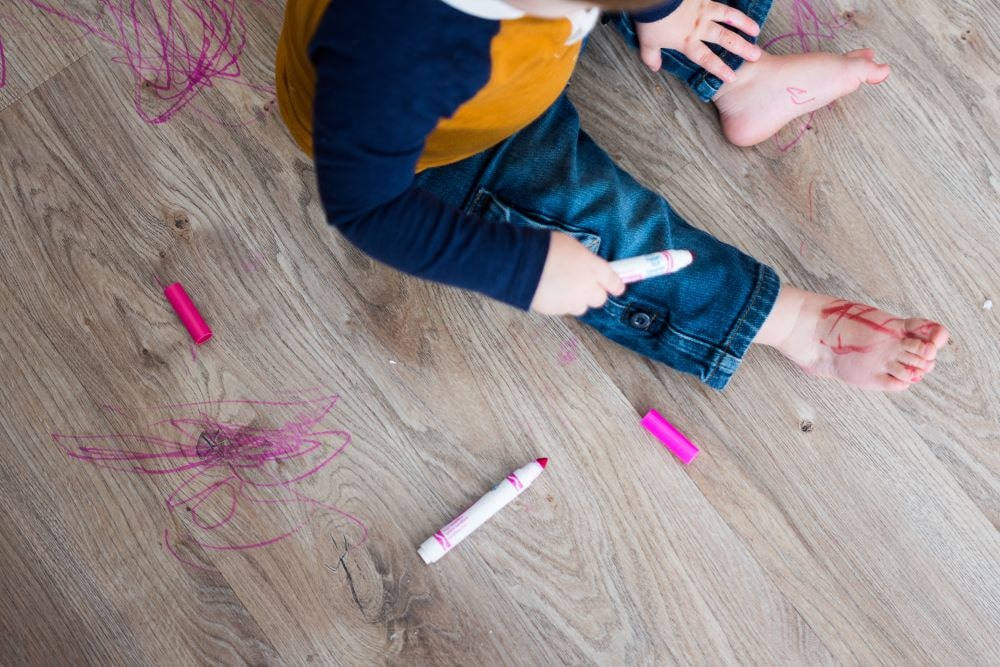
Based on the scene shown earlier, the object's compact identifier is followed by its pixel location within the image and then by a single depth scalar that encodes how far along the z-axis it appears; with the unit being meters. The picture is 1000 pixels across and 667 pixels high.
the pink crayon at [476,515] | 0.78
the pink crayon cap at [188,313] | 0.79
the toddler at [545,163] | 0.53
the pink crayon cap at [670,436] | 0.80
